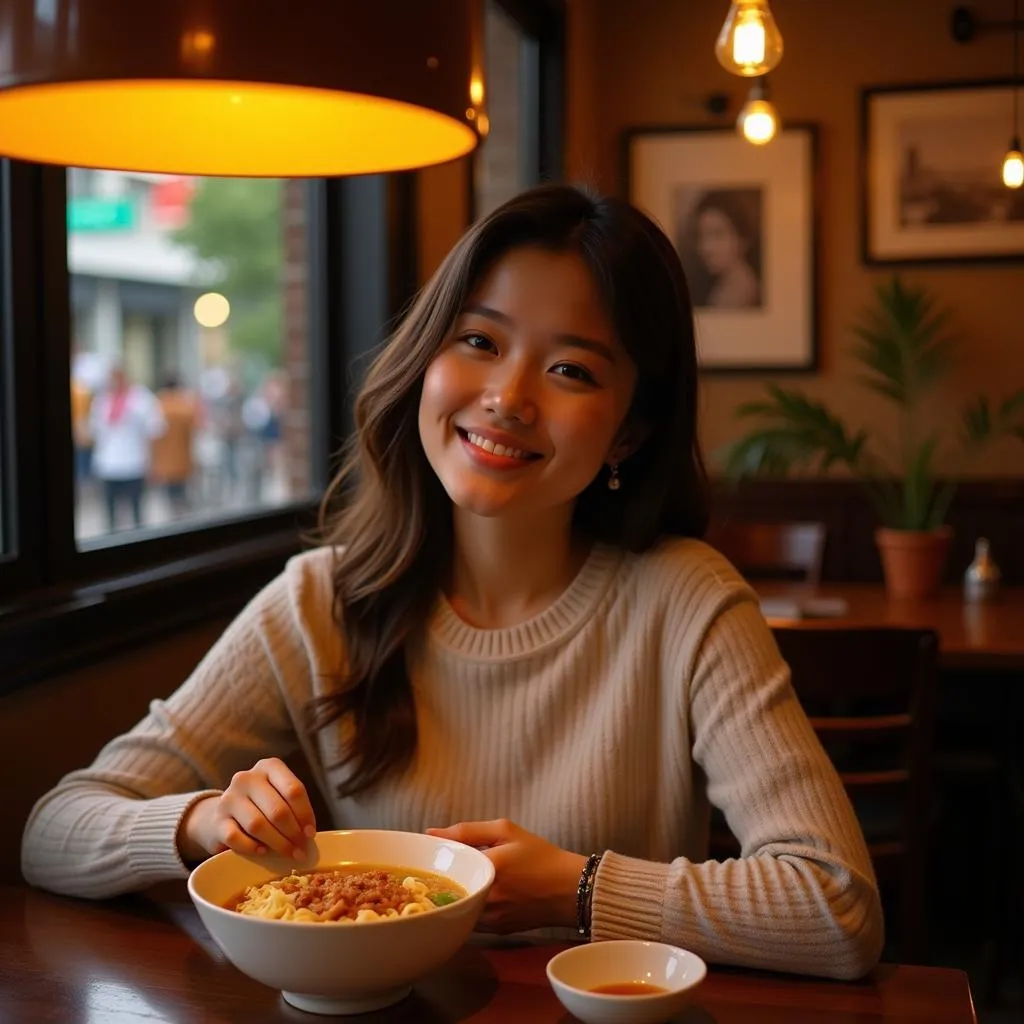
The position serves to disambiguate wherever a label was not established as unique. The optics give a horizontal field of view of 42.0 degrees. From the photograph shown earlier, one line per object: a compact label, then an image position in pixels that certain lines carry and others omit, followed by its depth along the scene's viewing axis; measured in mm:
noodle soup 1042
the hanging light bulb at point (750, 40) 1962
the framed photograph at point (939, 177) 4516
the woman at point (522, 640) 1360
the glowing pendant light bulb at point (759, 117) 3324
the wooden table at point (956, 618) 2840
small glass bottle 3549
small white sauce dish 976
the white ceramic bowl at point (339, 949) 980
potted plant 3592
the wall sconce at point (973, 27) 4445
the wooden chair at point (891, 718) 2164
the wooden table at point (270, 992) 1053
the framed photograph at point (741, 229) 4723
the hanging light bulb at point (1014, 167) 3355
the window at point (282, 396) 1737
